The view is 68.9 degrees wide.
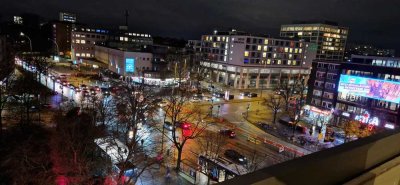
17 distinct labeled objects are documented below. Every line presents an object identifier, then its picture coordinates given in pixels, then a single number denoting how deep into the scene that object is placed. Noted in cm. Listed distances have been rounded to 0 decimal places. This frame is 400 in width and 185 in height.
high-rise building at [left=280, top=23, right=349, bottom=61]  12344
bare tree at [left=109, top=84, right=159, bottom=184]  1823
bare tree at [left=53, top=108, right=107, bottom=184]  1750
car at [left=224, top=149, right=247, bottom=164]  2652
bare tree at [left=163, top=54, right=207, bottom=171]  3193
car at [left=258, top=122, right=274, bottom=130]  4046
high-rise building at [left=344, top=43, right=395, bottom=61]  17811
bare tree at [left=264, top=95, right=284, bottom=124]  4429
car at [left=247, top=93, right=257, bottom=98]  6543
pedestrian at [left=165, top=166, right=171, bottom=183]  2223
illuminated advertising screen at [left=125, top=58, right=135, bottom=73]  6792
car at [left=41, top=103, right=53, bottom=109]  3952
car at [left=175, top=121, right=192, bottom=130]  3497
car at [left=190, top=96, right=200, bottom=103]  5513
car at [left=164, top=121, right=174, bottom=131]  3572
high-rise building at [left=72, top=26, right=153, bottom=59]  9758
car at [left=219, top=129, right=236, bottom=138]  3407
